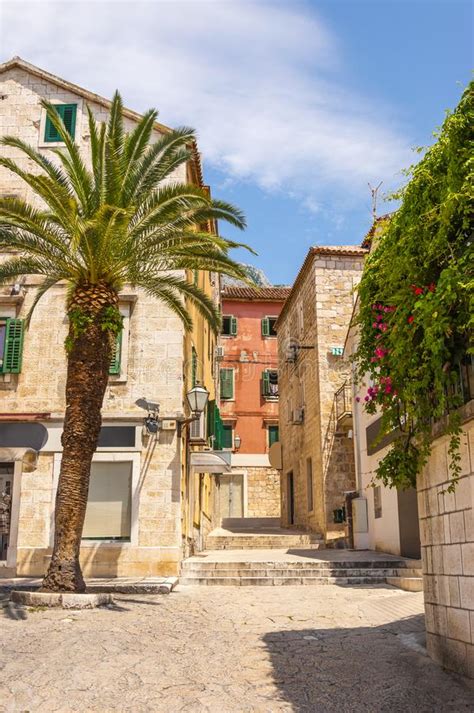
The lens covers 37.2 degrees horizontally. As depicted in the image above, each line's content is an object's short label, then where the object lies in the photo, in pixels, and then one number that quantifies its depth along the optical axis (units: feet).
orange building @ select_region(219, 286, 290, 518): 115.85
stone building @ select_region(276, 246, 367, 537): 68.49
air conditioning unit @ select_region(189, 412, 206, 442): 54.49
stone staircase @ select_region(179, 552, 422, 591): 44.83
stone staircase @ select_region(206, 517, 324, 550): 67.00
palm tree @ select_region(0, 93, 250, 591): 36.76
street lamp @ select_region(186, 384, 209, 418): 48.06
